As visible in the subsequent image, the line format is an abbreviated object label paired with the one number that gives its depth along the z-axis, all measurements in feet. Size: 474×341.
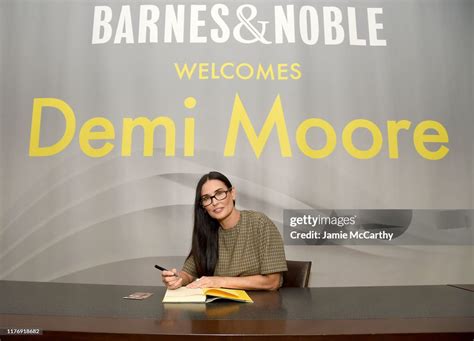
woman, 7.04
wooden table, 3.85
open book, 5.15
